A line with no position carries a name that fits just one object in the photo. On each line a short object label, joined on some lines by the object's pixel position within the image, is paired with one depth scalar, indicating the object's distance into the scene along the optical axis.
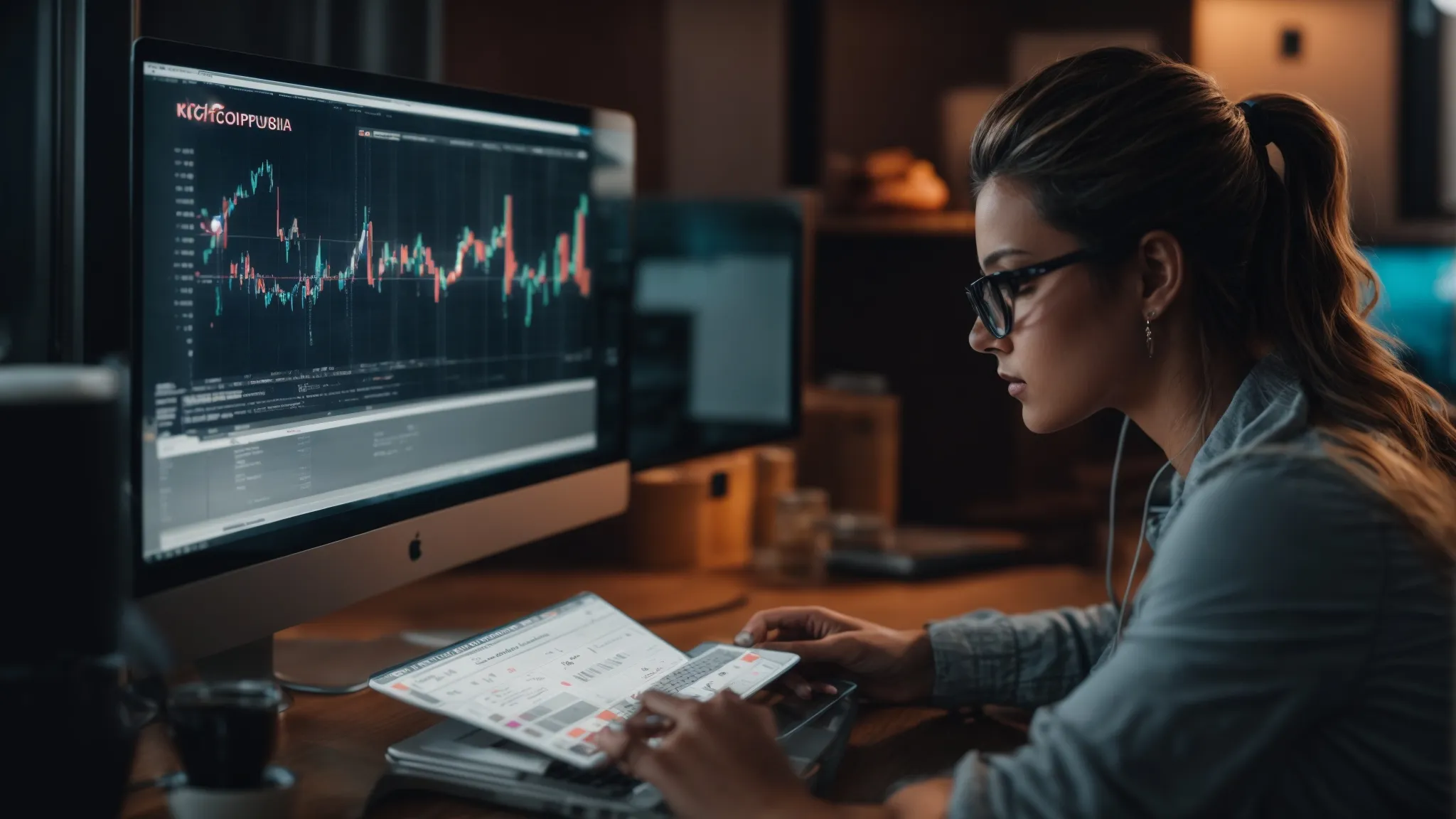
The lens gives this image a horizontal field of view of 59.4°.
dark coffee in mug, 0.77
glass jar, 1.67
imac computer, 0.88
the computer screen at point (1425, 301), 3.27
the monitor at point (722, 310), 1.94
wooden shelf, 2.62
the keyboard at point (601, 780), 0.84
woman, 0.74
